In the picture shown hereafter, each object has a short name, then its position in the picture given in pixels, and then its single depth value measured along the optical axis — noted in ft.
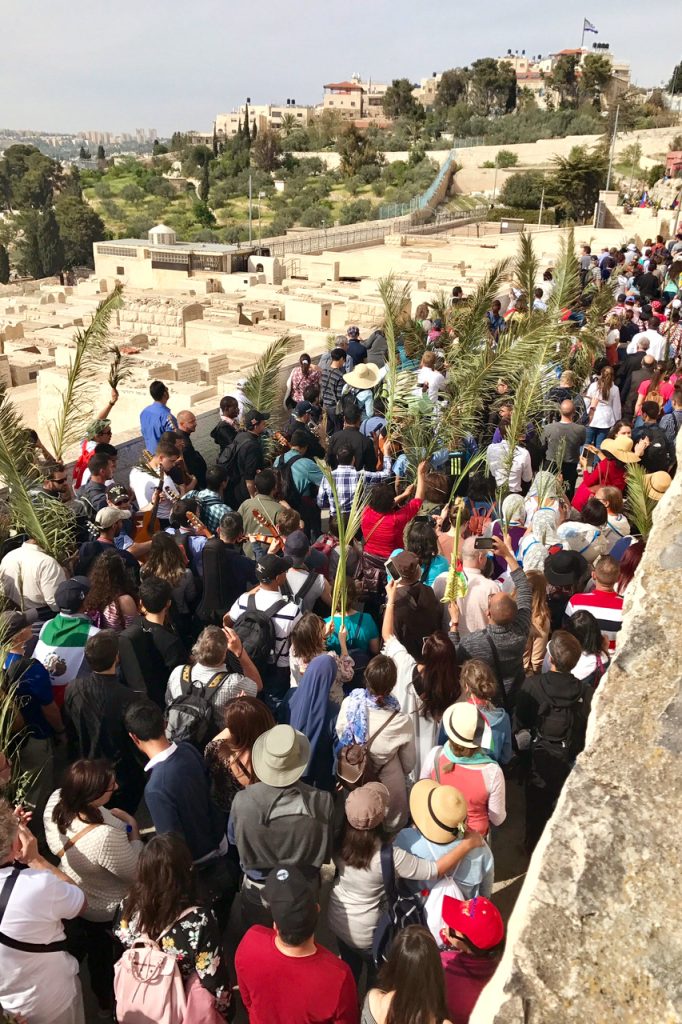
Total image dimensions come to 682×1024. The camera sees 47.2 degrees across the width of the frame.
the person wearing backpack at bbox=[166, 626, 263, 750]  11.65
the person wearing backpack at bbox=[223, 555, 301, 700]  13.66
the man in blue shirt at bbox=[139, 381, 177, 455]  21.91
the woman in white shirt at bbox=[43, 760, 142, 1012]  9.75
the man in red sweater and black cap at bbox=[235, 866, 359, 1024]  8.04
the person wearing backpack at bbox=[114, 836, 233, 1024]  8.48
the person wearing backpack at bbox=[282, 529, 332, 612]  14.78
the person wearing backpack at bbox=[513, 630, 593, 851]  12.07
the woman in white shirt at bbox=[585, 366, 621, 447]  26.13
